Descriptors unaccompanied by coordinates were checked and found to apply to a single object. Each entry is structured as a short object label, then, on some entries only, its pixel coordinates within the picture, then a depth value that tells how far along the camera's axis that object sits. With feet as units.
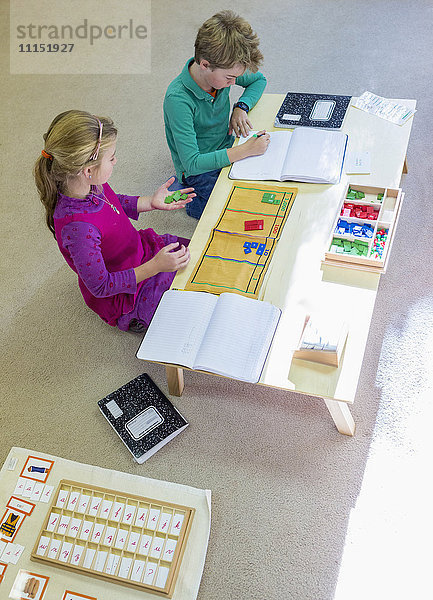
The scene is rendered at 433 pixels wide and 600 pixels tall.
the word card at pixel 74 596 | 5.09
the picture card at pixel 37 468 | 5.86
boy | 5.82
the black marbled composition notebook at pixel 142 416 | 5.94
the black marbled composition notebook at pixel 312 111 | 6.51
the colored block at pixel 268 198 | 5.87
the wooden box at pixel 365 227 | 5.24
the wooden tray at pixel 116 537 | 5.10
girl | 4.89
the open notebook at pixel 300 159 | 5.94
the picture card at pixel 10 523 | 5.49
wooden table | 4.80
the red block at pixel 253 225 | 5.67
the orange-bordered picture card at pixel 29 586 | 5.17
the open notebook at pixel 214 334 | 4.91
